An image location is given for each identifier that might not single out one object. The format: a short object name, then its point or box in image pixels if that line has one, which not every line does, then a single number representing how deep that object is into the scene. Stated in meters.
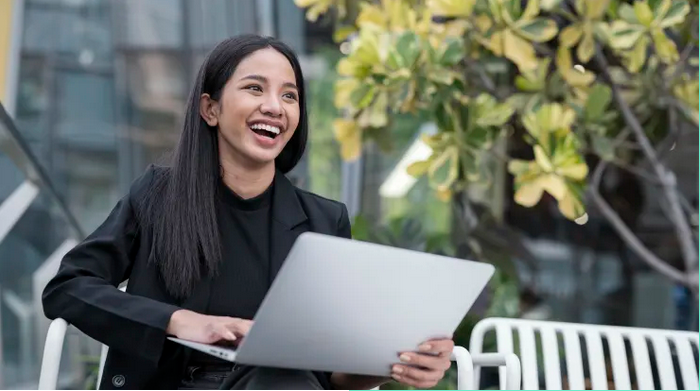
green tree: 3.13
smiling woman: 1.67
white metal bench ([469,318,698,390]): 2.61
